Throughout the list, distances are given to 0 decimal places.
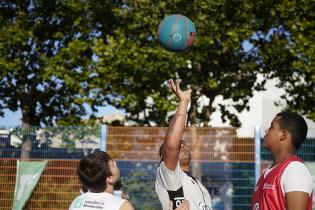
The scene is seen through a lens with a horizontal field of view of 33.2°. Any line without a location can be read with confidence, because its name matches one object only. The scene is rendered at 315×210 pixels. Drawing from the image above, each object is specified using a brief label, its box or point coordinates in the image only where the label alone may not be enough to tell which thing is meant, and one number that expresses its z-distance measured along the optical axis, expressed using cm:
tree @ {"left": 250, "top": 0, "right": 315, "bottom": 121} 1516
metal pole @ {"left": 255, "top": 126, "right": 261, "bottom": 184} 1060
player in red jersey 354
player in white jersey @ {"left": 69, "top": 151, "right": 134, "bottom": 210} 375
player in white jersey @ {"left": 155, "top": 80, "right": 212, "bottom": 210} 365
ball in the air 657
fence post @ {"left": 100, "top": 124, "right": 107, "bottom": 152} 1091
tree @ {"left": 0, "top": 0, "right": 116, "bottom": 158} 1612
